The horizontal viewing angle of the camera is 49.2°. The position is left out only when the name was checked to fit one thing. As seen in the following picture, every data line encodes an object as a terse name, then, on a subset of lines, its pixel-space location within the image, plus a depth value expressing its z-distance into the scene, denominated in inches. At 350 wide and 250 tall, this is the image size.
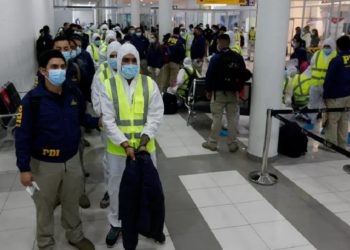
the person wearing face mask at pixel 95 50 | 294.5
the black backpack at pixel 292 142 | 217.2
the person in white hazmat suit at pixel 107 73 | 153.5
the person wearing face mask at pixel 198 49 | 457.7
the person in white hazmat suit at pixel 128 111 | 120.5
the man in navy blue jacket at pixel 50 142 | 108.6
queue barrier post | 184.4
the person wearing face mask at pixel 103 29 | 567.9
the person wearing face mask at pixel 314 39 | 597.3
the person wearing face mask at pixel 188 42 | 509.0
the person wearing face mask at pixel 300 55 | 340.2
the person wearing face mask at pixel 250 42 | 692.1
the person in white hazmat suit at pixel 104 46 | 245.9
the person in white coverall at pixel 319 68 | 243.4
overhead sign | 519.1
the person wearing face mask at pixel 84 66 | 175.9
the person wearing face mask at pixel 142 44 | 442.3
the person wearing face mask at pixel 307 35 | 619.4
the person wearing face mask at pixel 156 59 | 375.9
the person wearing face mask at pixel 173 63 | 381.7
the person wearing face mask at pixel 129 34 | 456.8
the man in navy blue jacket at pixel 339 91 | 209.6
